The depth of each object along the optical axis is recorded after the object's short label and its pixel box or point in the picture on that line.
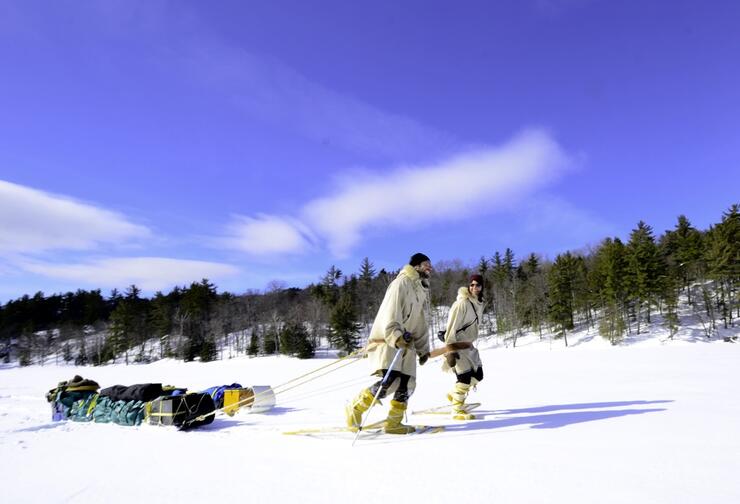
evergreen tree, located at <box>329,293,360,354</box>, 49.53
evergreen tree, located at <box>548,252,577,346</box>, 46.78
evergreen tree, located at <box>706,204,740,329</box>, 39.28
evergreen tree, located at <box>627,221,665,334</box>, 42.09
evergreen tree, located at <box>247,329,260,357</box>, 56.75
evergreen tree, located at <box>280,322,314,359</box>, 48.19
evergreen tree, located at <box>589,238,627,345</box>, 41.91
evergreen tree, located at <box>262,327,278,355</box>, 56.01
